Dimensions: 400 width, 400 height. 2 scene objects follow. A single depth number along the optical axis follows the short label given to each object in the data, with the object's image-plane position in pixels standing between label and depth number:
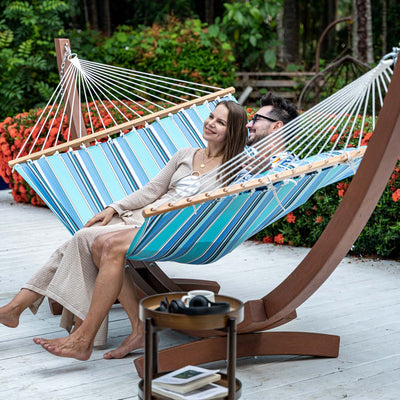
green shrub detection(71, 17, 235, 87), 9.12
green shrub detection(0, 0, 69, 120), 8.63
